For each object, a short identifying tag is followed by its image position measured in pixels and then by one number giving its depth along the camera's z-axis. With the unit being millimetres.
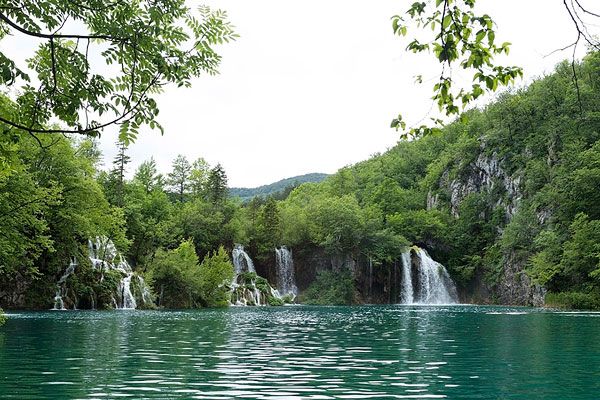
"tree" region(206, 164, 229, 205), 76562
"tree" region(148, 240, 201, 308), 50438
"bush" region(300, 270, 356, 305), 68312
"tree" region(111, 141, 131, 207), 64694
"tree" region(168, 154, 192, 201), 97562
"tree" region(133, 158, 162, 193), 88625
